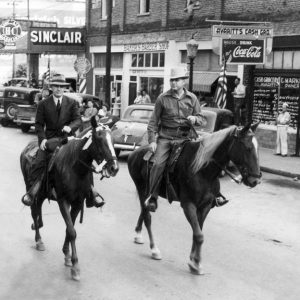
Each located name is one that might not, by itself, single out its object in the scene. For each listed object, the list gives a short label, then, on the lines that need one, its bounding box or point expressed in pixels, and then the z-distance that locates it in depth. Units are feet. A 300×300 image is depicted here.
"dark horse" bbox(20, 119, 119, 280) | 22.63
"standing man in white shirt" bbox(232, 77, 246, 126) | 71.10
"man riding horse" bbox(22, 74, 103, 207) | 25.62
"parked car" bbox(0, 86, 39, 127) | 91.40
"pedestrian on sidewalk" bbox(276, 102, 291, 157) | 63.26
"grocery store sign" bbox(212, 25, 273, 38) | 61.62
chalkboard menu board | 66.95
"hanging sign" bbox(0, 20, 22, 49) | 133.86
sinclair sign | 110.63
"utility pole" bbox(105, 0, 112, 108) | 84.38
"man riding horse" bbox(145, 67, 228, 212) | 25.30
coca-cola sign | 62.08
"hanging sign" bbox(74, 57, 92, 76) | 89.30
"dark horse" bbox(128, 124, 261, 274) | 22.76
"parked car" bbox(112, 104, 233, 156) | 49.42
